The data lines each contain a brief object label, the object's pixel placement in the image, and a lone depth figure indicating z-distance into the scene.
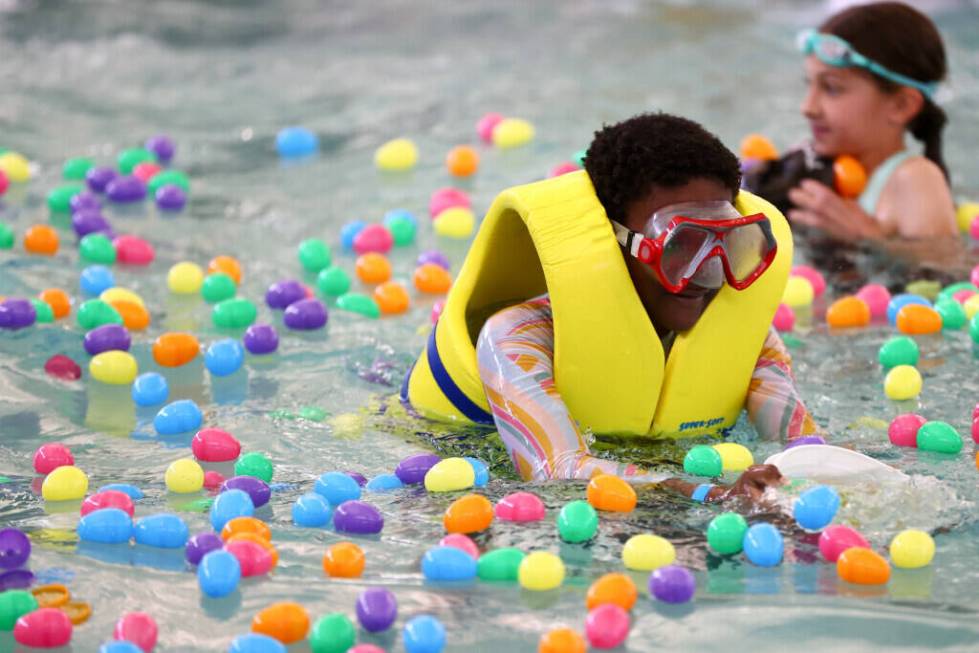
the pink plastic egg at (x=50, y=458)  7.84
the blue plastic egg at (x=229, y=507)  6.95
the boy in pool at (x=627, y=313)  7.16
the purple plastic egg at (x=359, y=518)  6.91
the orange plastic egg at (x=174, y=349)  9.63
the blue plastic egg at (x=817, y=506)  6.59
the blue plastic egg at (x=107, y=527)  6.84
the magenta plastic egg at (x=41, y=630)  6.00
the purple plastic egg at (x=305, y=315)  10.36
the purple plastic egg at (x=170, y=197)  13.09
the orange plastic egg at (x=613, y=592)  6.09
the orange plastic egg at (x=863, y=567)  6.32
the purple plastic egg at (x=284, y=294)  10.77
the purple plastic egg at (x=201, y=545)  6.60
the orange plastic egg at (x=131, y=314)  10.28
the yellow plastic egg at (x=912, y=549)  6.47
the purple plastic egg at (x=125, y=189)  13.31
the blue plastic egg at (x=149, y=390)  9.07
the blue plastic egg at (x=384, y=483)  7.47
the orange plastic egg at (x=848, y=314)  10.51
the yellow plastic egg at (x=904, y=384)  9.03
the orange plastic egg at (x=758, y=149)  14.06
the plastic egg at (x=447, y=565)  6.40
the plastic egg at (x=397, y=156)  14.40
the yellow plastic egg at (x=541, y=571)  6.32
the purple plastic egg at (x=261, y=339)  9.96
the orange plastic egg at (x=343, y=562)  6.51
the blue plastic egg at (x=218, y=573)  6.27
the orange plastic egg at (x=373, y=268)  11.45
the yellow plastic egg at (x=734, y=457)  7.40
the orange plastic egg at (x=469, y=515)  6.76
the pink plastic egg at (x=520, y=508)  6.86
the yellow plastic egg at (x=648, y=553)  6.45
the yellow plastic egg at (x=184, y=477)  7.55
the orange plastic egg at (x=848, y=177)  12.39
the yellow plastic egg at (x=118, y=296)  10.40
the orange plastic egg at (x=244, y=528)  6.75
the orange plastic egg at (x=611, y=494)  6.89
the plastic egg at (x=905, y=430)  8.00
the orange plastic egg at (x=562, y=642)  5.75
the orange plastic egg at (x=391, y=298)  10.69
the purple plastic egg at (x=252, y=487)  7.26
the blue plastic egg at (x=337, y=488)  7.26
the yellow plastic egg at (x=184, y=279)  11.04
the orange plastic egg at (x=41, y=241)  11.80
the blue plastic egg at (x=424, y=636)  5.82
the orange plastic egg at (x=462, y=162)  14.13
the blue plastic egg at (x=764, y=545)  6.46
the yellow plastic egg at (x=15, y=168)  13.92
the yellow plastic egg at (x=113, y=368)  9.34
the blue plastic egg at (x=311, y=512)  7.02
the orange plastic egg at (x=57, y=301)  10.34
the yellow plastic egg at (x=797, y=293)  10.95
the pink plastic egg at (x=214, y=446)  8.07
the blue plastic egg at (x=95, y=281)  10.91
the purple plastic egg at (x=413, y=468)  7.48
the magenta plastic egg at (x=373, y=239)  12.11
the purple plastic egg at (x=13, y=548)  6.55
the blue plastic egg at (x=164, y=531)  6.79
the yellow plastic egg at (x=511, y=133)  14.98
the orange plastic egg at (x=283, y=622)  5.95
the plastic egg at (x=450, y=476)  7.27
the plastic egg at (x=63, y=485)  7.43
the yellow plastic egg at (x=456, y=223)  12.55
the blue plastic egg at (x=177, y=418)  8.53
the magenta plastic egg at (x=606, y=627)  5.87
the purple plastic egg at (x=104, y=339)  9.73
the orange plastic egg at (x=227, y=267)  11.29
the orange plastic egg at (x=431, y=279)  11.09
